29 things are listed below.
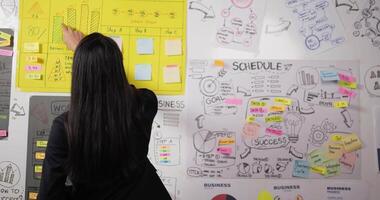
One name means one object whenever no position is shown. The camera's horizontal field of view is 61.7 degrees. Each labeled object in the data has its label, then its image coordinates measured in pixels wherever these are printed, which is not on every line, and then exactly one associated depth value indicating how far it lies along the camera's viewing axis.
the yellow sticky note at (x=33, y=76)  1.95
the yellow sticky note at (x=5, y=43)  1.96
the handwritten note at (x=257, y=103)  1.96
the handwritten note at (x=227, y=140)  1.95
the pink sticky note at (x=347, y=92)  1.97
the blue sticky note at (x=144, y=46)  1.96
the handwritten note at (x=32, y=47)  1.95
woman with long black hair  1.15
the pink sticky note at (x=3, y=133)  1.96
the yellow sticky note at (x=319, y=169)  1.95
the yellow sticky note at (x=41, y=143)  1.95
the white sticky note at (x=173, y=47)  1.95
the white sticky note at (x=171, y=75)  1.95
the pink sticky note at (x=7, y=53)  1.97
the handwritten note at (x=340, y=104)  1.97
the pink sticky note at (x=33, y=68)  1.95
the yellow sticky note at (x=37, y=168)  1.95
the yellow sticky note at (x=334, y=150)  1.95
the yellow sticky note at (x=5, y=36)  1.97
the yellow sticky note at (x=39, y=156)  1.95
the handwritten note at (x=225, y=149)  1.95
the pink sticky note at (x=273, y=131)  1.96
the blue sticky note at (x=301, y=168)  1.95
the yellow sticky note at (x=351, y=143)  1.96
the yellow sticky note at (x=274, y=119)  1.96
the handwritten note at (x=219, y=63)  1.96
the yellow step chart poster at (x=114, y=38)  1.95
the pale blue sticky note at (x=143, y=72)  1.95
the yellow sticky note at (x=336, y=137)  1.96
